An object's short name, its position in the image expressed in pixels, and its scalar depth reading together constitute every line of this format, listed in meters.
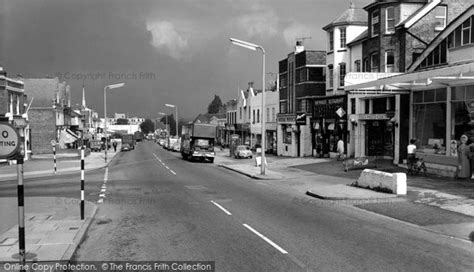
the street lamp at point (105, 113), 52.09
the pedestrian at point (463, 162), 21.27
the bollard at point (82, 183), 12.69
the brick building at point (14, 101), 38.66
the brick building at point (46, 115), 59.41
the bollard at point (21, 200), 7.26
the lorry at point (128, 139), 83.10
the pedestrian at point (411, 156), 24.11
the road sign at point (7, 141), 7.02
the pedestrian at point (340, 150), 35.09
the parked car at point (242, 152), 50.19
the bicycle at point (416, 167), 23.91
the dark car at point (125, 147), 80.21
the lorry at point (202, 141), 44.34
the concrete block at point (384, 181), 17.39
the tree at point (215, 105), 146.12
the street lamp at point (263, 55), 28.35
